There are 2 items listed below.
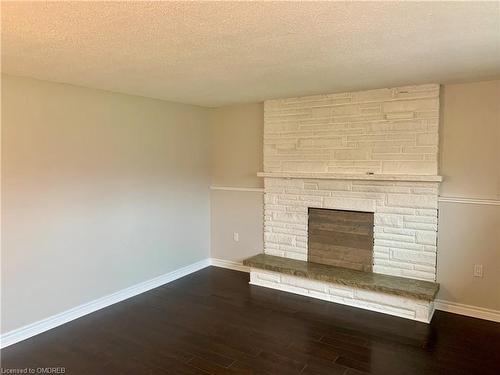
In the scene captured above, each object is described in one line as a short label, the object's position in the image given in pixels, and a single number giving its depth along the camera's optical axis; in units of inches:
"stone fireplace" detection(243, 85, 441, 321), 141.6
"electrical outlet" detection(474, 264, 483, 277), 135.0
